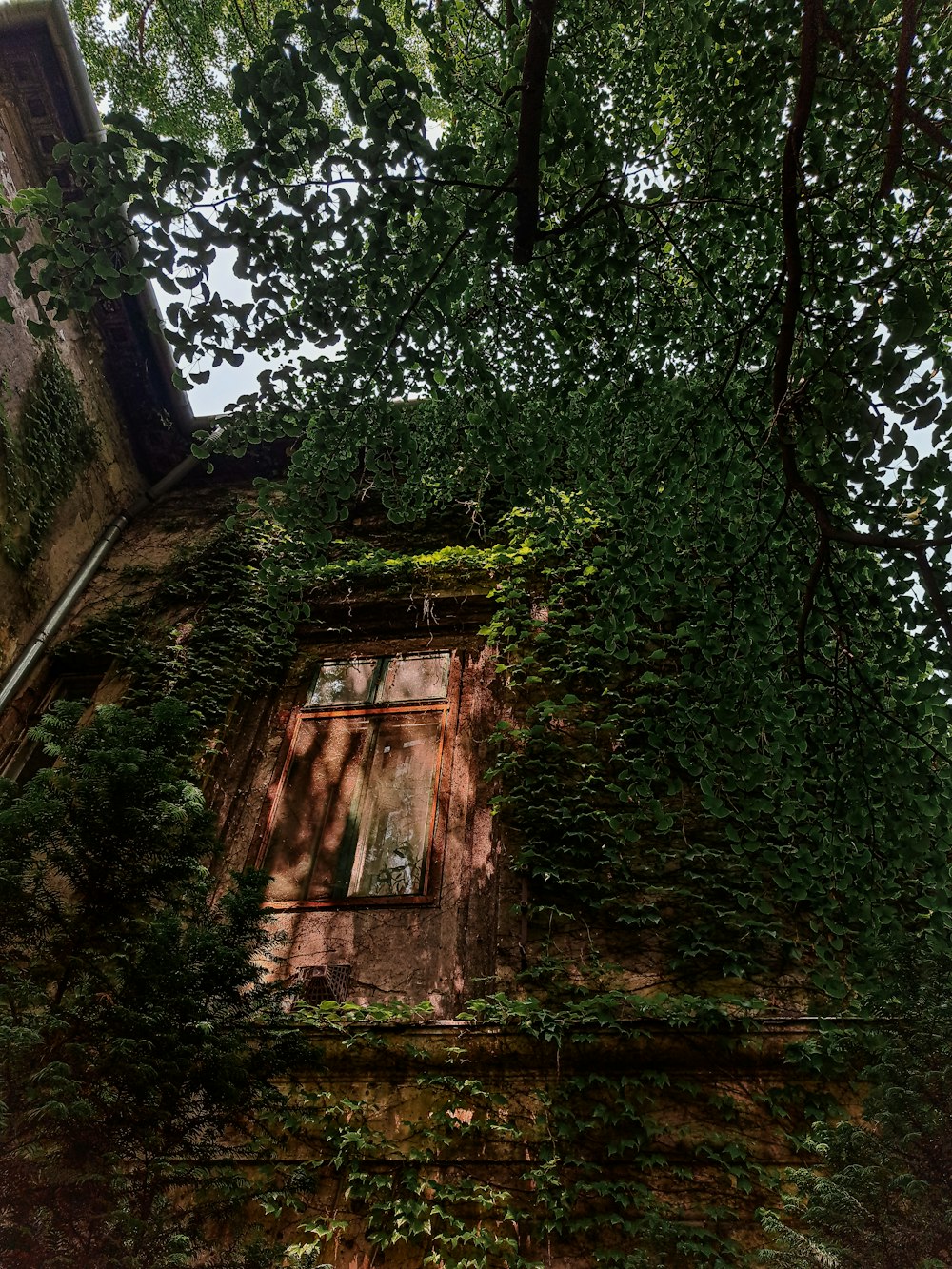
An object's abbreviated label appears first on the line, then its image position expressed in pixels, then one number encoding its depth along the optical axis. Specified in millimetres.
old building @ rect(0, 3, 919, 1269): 3553
